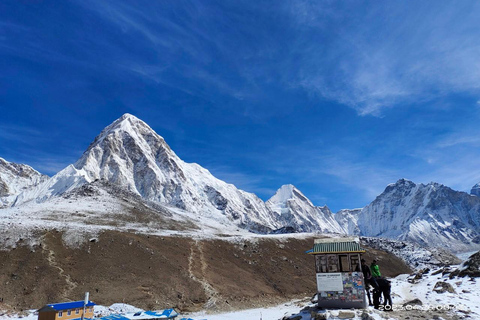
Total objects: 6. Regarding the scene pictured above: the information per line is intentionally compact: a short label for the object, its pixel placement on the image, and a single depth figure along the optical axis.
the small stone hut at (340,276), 24.72
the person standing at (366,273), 25.25
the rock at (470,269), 42.38
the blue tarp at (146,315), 34.44
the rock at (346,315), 20.99
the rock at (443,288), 36.30
